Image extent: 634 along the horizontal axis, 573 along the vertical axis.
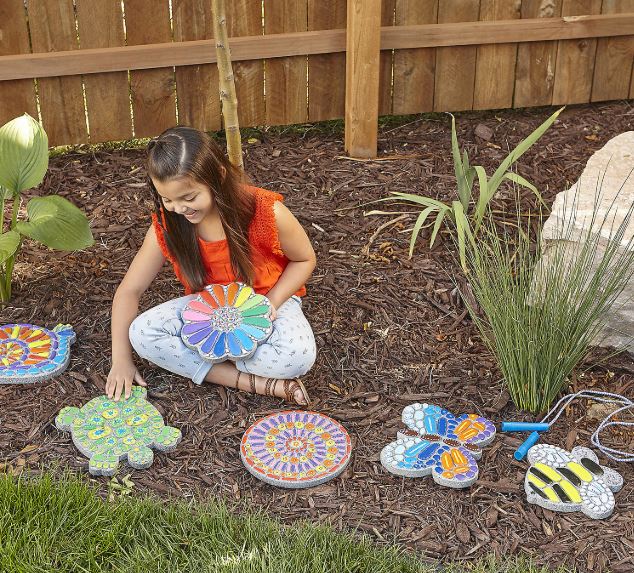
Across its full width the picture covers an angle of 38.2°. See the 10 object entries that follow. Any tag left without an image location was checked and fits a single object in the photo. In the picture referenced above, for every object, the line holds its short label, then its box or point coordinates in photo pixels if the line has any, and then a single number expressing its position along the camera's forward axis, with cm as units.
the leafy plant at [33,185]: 329
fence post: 411
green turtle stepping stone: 277
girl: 303
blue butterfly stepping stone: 272
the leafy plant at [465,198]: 337
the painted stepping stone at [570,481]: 261
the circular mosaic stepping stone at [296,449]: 271
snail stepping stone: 311
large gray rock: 319
